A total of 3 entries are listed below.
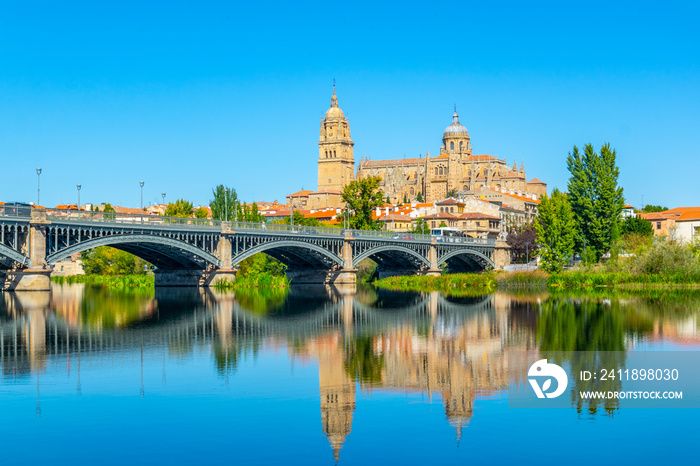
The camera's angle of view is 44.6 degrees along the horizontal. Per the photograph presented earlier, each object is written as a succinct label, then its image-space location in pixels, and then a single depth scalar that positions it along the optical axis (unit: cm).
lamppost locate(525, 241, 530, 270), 10600
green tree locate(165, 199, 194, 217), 11249
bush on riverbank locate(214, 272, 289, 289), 7644
